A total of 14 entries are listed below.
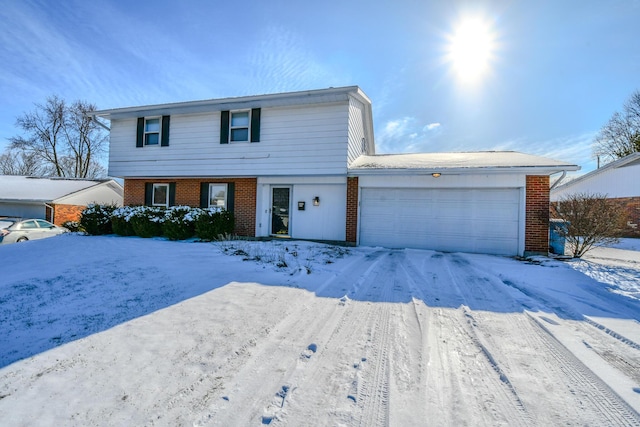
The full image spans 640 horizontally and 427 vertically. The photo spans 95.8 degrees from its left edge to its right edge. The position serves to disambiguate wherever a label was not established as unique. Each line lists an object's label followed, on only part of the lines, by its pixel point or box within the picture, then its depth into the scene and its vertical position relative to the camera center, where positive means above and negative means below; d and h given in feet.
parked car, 37.63 -3.07
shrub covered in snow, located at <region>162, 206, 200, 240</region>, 30.53 -1.25
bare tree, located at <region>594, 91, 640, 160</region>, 76.23 +25.36
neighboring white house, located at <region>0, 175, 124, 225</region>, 61.41 +2.76
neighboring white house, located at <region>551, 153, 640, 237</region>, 50.42 +8.21
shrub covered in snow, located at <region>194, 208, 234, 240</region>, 30.96 -1.09
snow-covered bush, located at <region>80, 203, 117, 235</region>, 34.12 -1.21
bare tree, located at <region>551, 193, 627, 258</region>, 25.16 +0.31
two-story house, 29.27 +4.72
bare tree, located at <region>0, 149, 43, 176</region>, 104.65 +16.80
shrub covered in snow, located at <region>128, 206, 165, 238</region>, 32.09 -1.18
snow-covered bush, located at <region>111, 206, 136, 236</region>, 33.47 -1.36
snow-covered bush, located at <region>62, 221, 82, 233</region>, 37.19 -2.37
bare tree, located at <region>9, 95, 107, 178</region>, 95.81 +23.29
